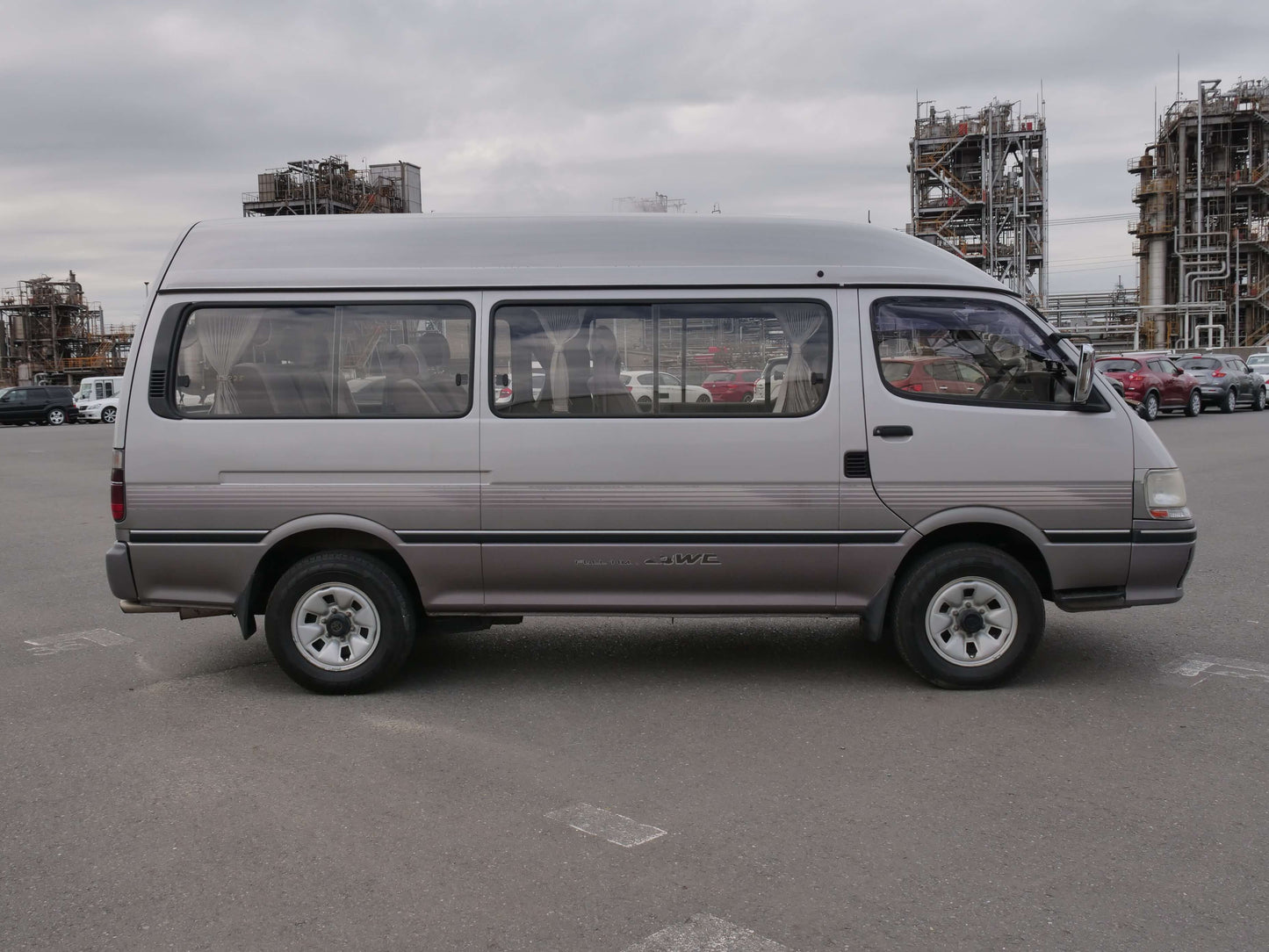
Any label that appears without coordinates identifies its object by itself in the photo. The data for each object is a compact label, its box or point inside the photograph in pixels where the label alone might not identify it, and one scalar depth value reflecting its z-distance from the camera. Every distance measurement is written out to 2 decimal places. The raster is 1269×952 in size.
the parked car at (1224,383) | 32.75
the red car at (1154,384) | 28.81
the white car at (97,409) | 44.44
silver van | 5.68
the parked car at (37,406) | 43.12
